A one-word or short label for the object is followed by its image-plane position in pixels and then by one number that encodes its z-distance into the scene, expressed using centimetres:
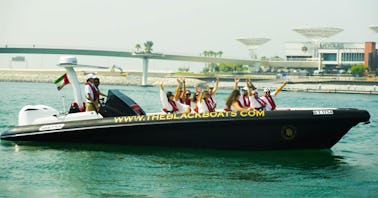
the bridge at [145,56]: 9806
